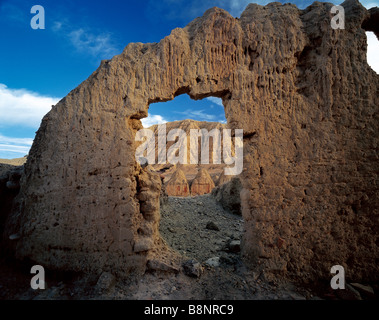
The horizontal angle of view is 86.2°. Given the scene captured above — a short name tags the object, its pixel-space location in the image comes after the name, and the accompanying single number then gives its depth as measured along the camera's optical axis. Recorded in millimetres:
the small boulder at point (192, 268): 3006
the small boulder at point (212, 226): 5188
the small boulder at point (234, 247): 3854
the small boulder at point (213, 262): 3261
